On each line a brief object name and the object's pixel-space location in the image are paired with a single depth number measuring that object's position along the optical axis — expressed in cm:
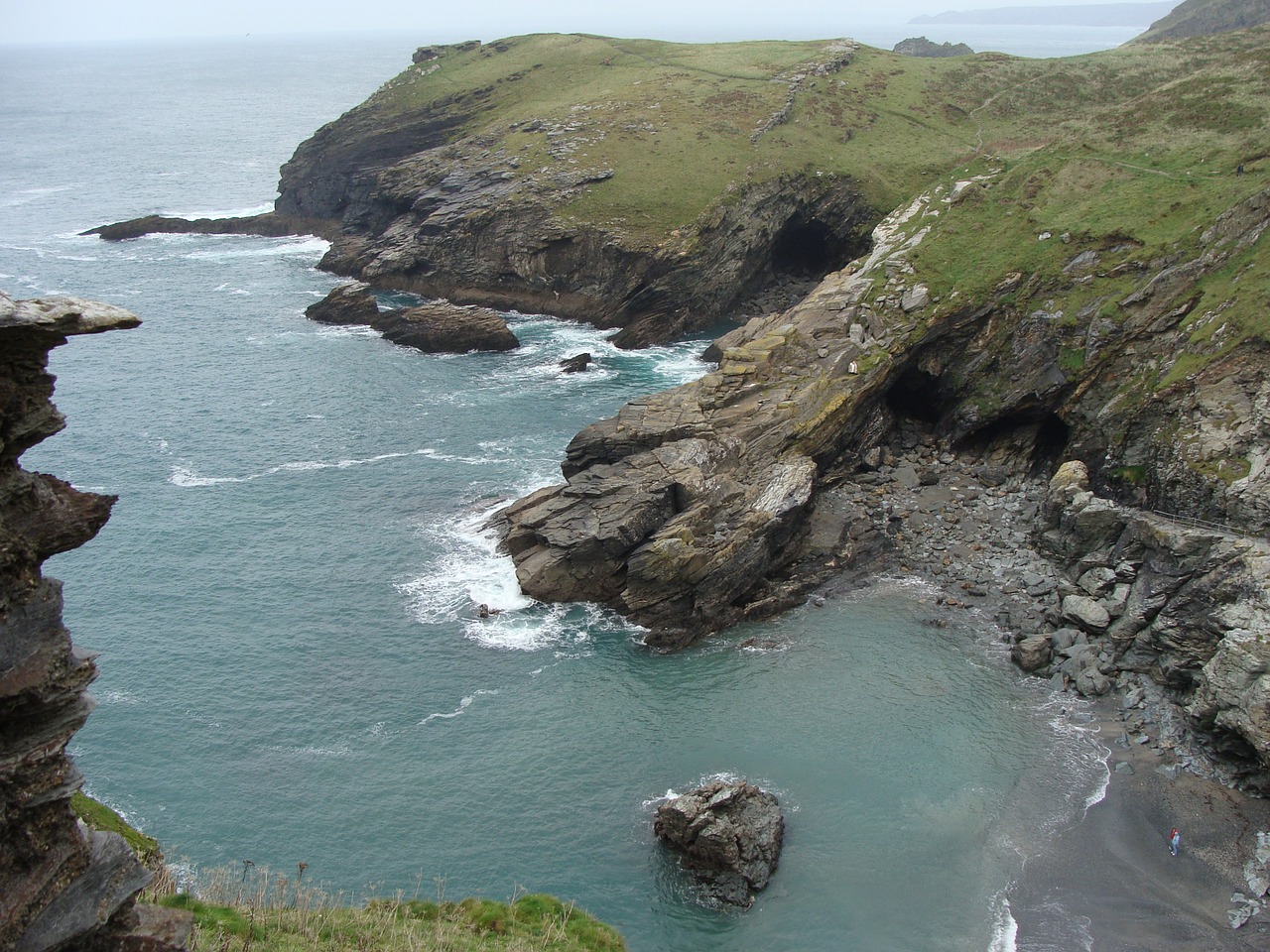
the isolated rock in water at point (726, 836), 4009
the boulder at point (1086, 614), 5266
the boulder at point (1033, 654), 5159
